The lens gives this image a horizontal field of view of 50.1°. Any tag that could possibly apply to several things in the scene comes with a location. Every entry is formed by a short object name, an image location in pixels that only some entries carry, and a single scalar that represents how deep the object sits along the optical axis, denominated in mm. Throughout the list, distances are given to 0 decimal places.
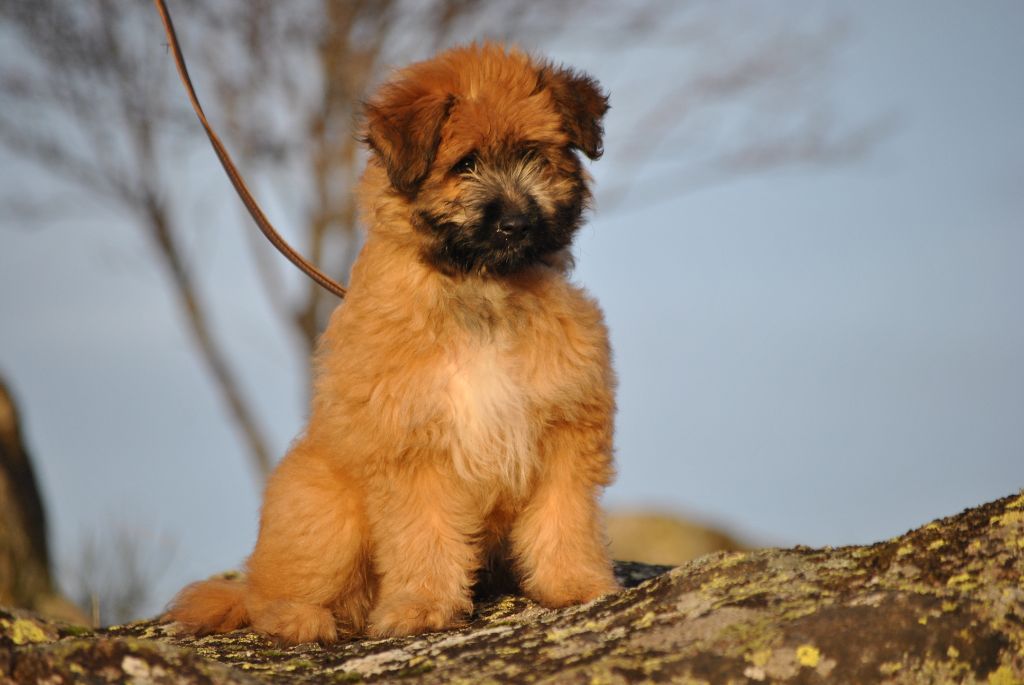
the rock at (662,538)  14516
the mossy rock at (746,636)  3453
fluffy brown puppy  4906
